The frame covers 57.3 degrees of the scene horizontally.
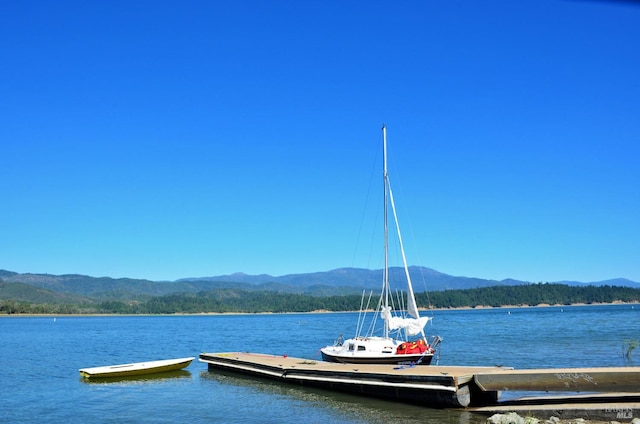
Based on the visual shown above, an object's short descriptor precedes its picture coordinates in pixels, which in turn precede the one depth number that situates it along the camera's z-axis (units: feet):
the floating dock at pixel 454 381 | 82.28
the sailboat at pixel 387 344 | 129.79
